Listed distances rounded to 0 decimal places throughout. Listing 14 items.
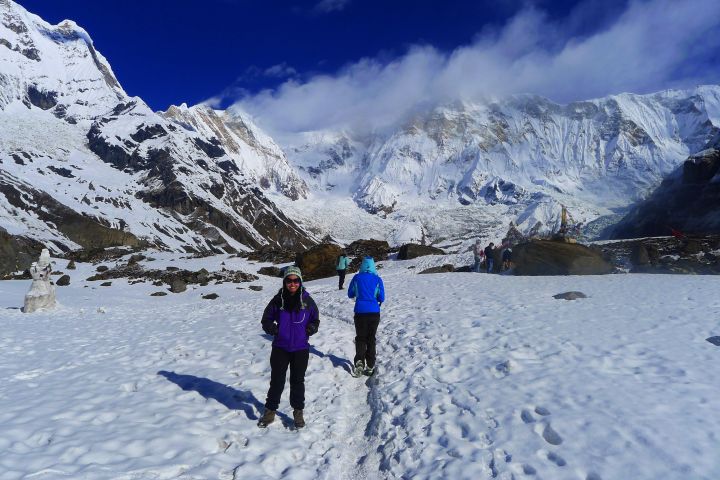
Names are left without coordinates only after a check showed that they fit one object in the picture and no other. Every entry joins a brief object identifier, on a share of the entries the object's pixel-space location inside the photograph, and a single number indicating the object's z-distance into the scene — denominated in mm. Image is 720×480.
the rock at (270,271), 47397
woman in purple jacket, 8352
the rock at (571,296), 17891
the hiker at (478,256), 36594
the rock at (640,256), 28773
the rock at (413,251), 47562
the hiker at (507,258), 32775
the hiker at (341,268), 28036
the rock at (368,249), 52375
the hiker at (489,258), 33969
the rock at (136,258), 49906
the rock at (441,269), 36031
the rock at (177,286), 35691
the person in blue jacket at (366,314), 11320
